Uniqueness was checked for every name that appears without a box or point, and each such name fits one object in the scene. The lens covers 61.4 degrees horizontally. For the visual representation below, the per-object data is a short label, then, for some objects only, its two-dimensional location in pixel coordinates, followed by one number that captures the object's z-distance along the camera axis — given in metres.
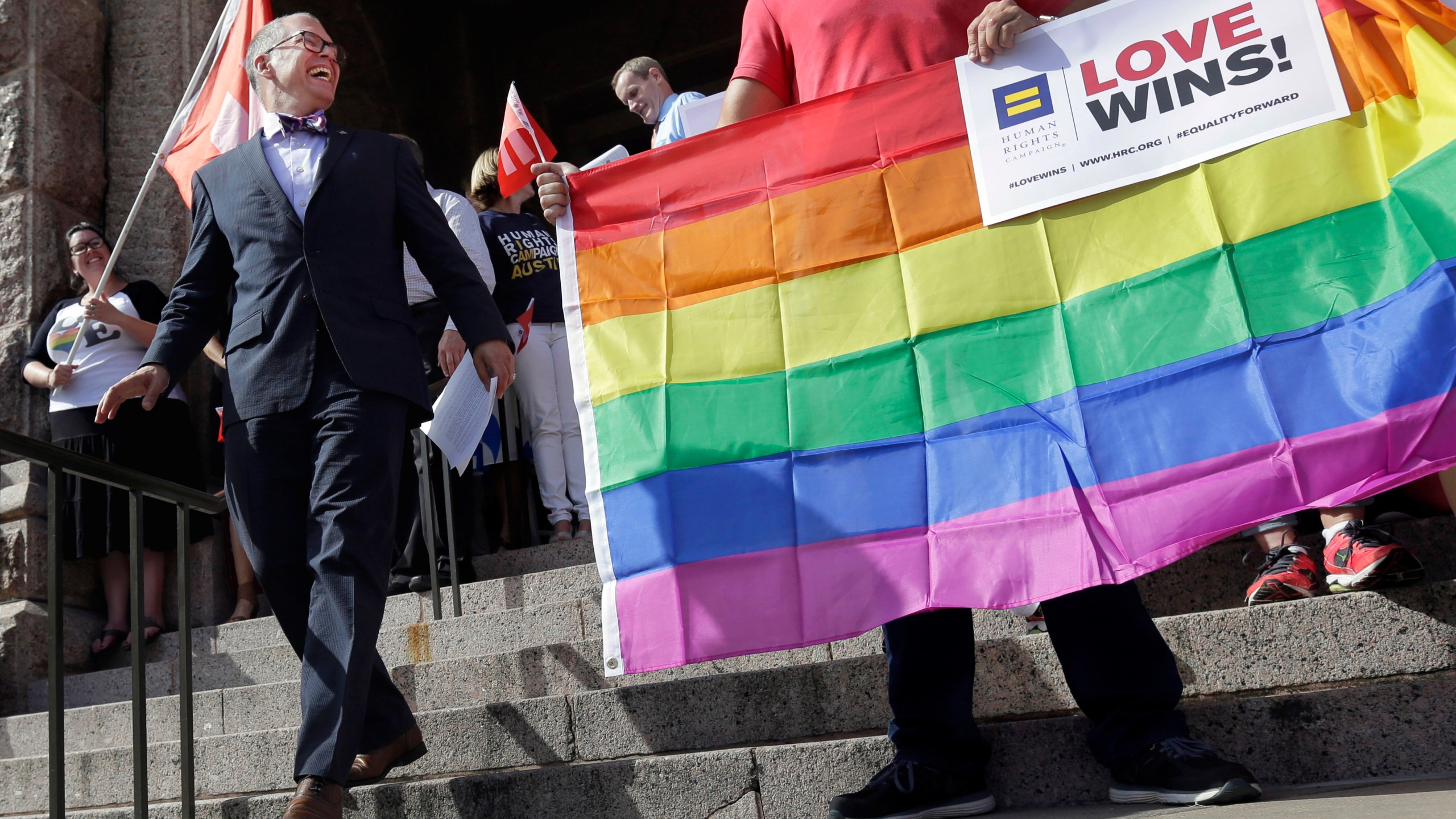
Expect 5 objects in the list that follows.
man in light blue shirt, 5.65
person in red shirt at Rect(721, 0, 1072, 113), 2.94
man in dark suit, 2.69
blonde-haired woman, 5.29
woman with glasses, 5.21
